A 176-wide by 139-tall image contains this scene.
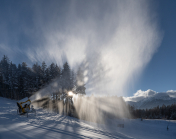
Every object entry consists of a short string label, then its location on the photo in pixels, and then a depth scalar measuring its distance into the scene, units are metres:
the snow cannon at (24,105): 14.10
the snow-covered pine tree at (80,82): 33.77
